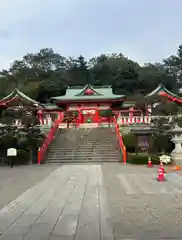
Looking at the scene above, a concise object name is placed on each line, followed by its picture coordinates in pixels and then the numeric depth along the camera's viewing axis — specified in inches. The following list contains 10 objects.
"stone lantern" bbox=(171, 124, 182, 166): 635.2
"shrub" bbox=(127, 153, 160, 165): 579.1
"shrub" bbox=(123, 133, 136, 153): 703.8
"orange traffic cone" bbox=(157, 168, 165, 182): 357.0
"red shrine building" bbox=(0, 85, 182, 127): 1053.5
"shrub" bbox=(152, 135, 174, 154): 678.6
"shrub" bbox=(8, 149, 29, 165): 605.5
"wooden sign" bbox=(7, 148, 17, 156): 557.6
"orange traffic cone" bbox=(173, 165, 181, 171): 486.6
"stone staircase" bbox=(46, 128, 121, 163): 651.3
